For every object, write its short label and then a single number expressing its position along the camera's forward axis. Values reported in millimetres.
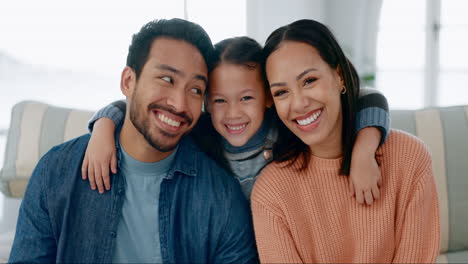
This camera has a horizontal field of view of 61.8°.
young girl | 1166
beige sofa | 1615
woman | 1143
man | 1179
